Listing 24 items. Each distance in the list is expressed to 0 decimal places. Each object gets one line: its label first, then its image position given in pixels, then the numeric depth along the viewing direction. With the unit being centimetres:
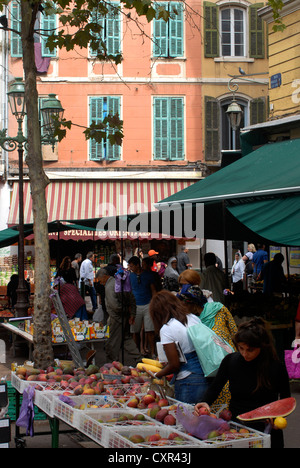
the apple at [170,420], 454
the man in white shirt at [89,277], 1831
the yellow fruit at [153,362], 608
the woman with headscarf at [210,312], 623
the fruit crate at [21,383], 605
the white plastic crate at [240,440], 400
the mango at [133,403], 516
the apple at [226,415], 446
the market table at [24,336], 1067
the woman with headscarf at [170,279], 1475
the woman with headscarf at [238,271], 1969
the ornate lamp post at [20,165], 1302
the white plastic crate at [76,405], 495
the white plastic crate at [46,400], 547
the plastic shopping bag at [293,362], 900
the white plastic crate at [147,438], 407
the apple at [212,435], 410
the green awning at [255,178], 885
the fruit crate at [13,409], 751
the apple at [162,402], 502
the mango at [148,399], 511
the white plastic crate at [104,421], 450
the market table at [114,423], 409
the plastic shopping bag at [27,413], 602
